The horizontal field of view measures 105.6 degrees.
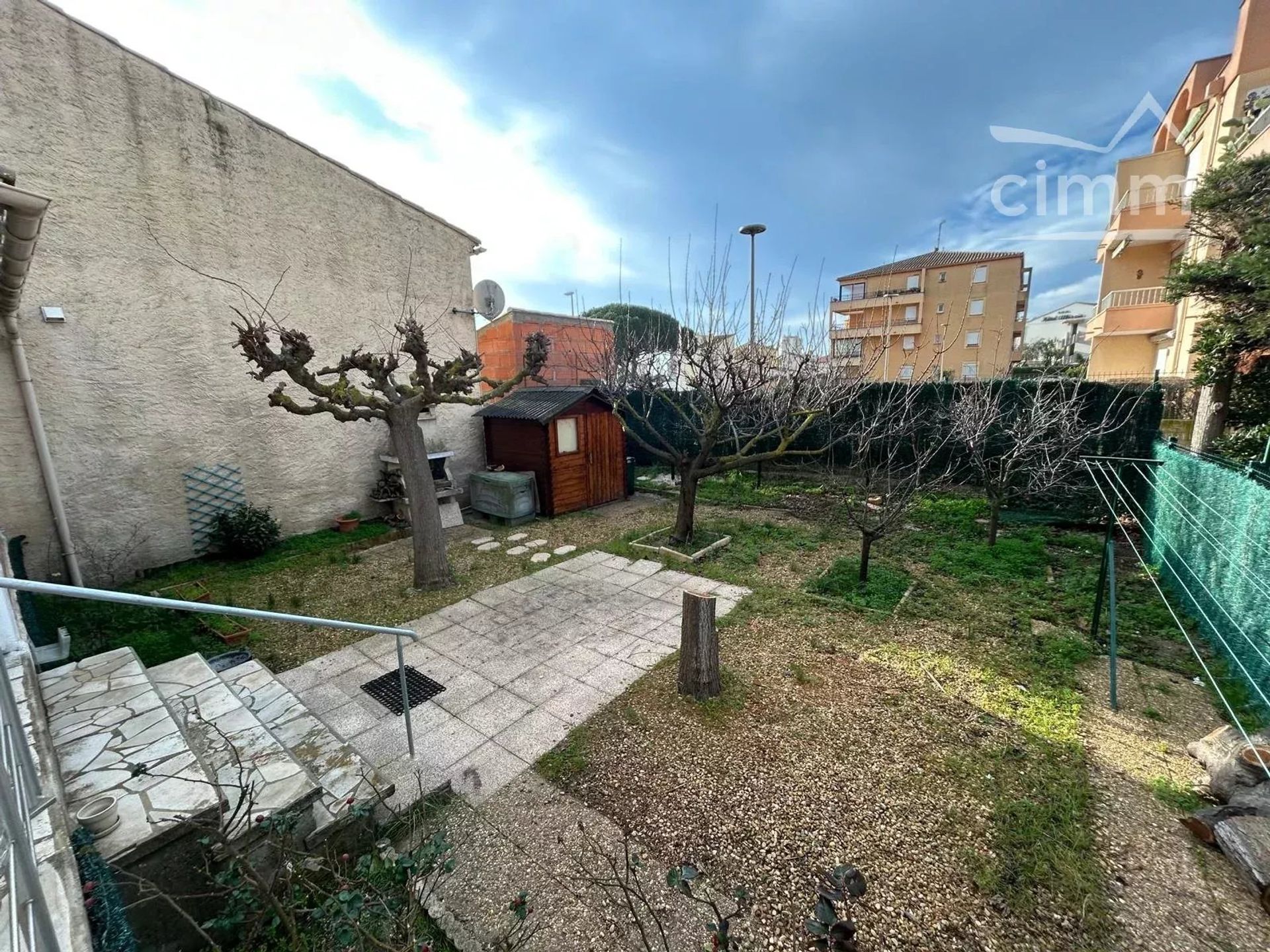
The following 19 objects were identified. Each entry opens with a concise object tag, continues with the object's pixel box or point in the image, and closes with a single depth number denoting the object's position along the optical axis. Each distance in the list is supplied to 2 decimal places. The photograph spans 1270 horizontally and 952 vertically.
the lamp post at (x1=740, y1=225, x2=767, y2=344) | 9.37
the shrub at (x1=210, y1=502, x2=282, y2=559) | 6.89
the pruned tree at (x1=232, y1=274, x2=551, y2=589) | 5.09
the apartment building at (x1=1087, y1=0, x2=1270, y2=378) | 11.56
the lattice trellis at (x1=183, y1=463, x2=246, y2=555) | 6.89
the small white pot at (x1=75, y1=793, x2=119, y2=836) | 2.07
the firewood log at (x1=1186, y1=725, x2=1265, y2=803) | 2.78
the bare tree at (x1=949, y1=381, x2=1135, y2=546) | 7.05
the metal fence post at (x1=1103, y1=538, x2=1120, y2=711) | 3.62
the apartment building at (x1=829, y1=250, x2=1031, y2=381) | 24.34
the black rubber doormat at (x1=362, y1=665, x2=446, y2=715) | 3.98
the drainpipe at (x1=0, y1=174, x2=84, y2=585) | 3.20
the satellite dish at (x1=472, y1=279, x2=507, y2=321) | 9.77
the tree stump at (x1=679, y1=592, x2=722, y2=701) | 3.79
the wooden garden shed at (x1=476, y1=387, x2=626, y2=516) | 9.00
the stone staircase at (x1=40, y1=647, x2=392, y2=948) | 2.19
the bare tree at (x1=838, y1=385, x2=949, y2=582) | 7.60
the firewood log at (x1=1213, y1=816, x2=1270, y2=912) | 2.31
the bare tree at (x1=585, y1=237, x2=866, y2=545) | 6.50
